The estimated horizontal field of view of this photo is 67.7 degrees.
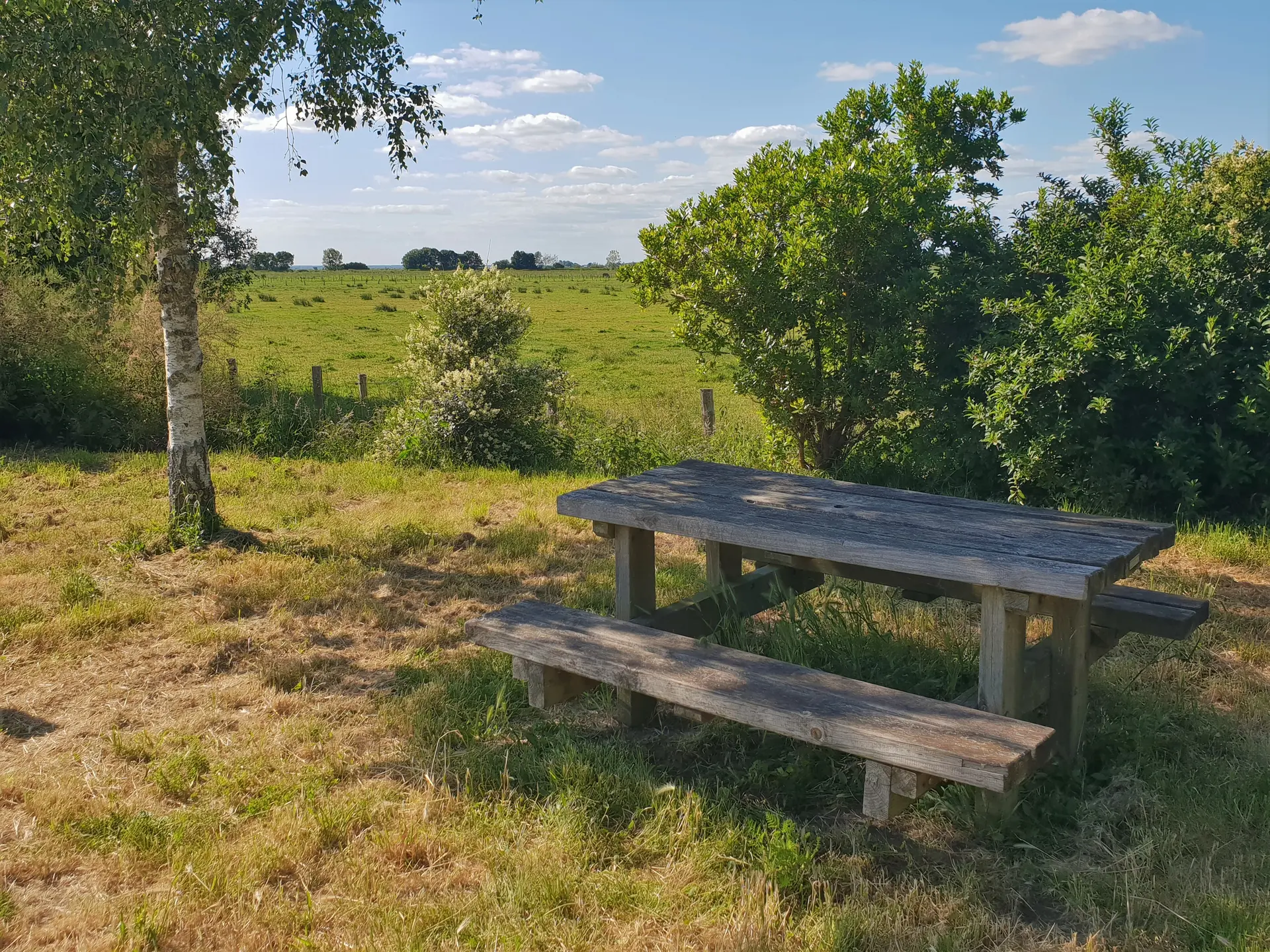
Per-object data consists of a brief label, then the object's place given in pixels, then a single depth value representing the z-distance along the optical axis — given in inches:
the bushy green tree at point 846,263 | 362.3
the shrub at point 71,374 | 519.5
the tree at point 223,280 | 457.3
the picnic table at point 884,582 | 126.4
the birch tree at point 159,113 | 257.6
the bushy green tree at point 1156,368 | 298.7
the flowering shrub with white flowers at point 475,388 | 479.8
